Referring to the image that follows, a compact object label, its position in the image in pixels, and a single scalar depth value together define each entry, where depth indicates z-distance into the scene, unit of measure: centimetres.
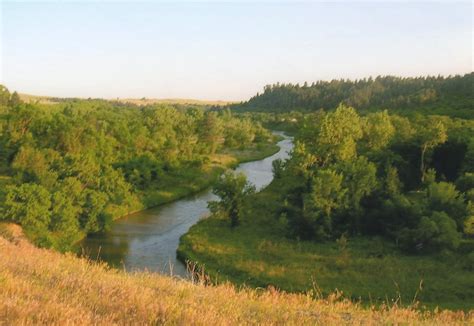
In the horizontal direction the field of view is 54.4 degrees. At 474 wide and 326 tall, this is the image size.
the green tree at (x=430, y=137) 5197
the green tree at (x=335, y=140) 5178
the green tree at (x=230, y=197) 4372
